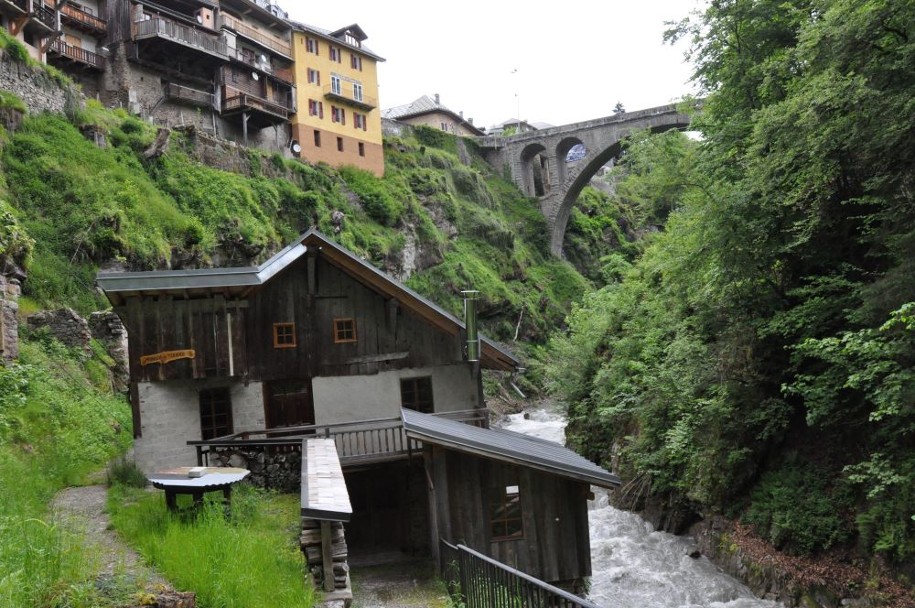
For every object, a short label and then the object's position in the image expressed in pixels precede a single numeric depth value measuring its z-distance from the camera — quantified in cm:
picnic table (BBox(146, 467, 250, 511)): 844
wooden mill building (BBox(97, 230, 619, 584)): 1284
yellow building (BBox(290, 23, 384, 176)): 4828
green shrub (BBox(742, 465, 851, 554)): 1230
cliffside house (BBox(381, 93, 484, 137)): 7350
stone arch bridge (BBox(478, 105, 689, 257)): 5728
